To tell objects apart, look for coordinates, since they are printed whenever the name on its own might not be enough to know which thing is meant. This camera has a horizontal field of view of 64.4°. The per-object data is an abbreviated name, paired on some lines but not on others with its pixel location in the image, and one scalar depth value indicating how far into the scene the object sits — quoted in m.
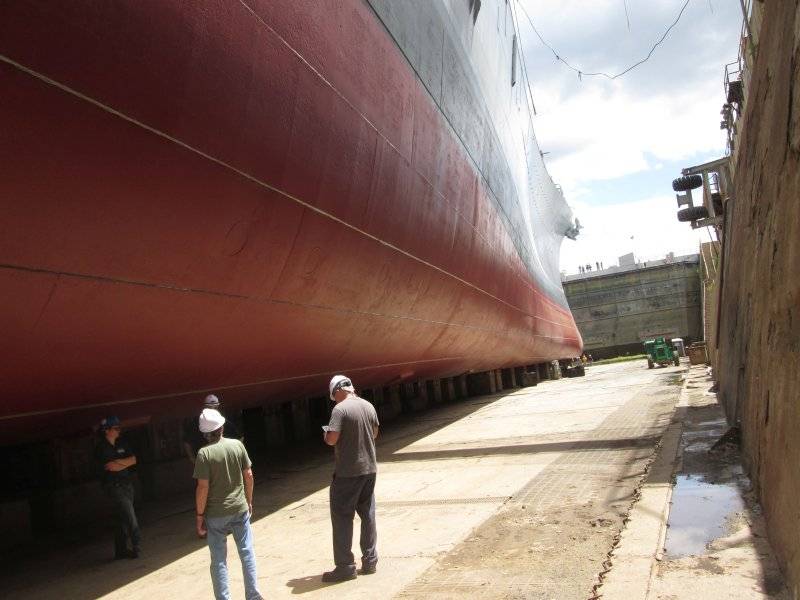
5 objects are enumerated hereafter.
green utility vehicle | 27.91
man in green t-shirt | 3.56
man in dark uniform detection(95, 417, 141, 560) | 4.98
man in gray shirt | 4.03
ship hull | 3.23
